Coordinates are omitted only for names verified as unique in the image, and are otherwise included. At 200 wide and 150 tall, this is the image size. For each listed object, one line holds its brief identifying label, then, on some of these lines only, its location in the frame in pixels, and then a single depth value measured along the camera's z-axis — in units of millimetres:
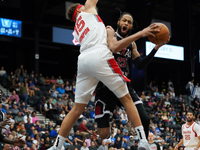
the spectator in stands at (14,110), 12834
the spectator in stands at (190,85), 23647
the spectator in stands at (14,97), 14039
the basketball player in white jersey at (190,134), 8492
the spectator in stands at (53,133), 12414
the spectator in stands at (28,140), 10984
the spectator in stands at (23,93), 14719
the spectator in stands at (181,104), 20844
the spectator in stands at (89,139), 12712
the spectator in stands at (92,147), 12320
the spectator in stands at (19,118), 12491
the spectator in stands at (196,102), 22212
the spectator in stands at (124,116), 16488
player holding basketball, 4758
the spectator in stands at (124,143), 13412
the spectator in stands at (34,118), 13266
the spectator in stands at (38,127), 12666
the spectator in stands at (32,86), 16047
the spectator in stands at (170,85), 24141
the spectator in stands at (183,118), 18766
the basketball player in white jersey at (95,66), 3951
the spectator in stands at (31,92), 15398
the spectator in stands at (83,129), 13461
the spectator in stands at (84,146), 12039
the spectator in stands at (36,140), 11167
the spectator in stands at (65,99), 15957
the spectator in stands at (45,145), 10677
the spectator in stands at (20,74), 16719
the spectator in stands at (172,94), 22761
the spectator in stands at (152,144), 8812
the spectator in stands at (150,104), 18859
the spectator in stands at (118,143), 13281
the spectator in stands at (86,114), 15103
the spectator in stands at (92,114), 15233
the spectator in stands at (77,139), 12436
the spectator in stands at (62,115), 14044
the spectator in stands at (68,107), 14578
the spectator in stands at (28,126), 12002
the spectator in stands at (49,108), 14430
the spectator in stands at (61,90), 17288
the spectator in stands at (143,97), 19547
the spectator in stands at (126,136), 14398
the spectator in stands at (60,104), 14844
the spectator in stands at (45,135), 11789
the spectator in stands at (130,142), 13652
